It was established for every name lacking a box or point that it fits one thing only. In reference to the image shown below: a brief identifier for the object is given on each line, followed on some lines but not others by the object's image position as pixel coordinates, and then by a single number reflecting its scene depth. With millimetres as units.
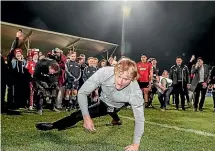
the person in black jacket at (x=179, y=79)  7740
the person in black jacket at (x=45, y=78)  5669
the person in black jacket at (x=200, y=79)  7633
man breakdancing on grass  2426
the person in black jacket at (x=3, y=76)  5664
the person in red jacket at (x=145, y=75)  7730
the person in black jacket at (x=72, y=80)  6969
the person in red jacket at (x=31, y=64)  6621
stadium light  14693
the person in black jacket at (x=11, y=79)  5786
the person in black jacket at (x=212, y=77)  7590
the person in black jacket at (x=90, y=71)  7124
